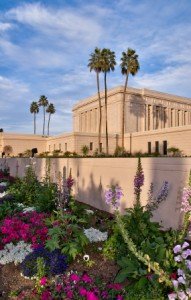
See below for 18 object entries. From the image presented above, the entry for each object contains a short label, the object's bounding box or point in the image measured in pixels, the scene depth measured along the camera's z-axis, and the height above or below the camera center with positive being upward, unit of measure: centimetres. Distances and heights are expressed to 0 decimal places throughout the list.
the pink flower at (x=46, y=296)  467 -190
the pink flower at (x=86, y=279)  496 -177
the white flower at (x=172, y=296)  323 -132
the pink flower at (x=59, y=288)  483 -185
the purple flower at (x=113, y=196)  462 -55
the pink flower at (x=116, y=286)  473 -180
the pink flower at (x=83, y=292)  455 -180
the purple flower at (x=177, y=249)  340 -92
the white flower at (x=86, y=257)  586 -174
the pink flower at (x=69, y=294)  461 -186
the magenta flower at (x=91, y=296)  439 -180
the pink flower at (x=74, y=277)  498 -176
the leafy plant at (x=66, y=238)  600 -153
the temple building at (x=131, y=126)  4850 +580
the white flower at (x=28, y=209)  997 -158
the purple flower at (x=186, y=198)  439 -56
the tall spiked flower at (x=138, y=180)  696 -50
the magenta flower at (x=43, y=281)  501 -182
